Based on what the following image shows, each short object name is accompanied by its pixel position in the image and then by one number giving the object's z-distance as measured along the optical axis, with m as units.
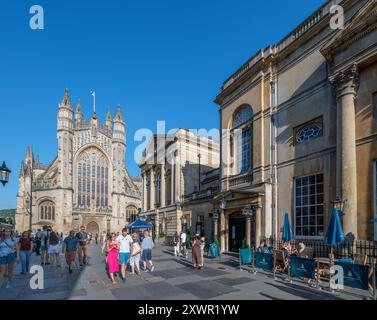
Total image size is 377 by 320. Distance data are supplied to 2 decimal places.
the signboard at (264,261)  11.00
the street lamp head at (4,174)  10.21
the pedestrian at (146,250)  12.18
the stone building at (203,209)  22.30
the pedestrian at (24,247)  11.16
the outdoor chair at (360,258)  9.60
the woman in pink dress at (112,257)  9.51
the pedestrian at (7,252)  9.01
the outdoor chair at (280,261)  10.73
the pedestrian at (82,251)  14.16
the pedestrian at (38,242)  20.20
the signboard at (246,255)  12.38
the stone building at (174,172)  28.47
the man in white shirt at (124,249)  10.05
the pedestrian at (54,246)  13.33
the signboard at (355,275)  7.23
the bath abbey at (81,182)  53.06
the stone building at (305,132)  10.73
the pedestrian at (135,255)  11.08
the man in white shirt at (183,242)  17.44
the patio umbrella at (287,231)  11.84
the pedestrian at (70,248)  11.98
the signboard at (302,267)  8.95
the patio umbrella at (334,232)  9.09
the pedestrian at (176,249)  17.94
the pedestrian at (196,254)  12.26
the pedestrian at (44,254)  14.48
